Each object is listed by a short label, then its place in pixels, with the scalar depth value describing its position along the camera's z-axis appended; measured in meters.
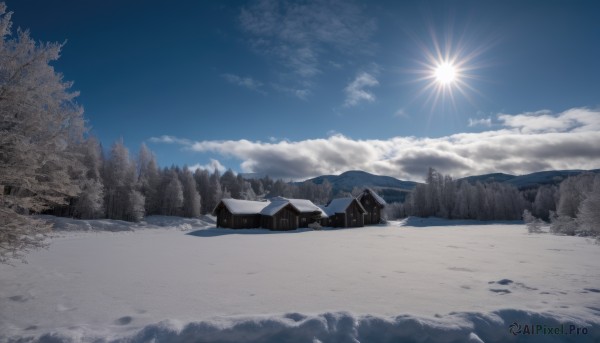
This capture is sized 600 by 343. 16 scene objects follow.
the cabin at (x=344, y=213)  53.75
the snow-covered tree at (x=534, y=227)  39.99
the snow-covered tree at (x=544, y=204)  89.64
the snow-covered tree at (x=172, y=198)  62.03
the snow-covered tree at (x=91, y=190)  45.00
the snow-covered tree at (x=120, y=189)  53.03
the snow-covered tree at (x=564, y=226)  38.19
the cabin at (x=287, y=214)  44.62
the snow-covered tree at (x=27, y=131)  7.78
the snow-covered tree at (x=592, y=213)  13.30
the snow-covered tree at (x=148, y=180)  60.94
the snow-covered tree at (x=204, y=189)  80.94
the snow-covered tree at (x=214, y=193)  79.51
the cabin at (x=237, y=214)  44.34
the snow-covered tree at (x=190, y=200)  66.12
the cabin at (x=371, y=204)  61.28
